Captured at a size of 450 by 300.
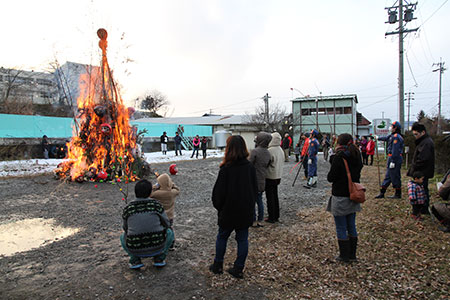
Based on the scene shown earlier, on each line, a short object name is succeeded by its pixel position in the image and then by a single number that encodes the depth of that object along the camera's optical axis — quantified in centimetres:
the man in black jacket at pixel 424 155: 570
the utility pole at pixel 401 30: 1784
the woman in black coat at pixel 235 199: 343
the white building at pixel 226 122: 3225
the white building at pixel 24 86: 2706
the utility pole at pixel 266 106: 3608
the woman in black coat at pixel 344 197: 392
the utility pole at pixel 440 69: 4373
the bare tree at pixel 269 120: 3516
